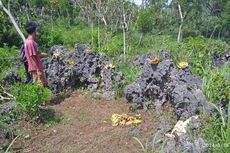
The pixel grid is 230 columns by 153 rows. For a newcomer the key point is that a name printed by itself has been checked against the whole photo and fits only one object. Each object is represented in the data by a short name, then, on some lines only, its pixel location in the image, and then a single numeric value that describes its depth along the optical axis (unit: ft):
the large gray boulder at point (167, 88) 8.60
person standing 11.46
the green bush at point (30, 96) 9.74
